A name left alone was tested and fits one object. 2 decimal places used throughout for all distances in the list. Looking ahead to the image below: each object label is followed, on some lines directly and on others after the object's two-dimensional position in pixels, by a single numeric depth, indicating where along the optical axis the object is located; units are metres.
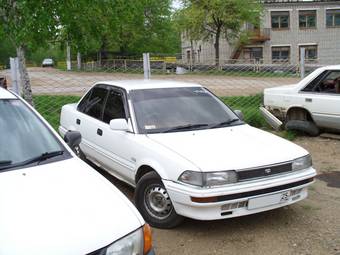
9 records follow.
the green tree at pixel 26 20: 7.14
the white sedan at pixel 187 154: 4.29
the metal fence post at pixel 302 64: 11.60
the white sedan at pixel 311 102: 8.48
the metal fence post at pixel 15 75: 8.00
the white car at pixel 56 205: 2.53
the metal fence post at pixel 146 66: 9.47
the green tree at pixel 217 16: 40.78
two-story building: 48.25
